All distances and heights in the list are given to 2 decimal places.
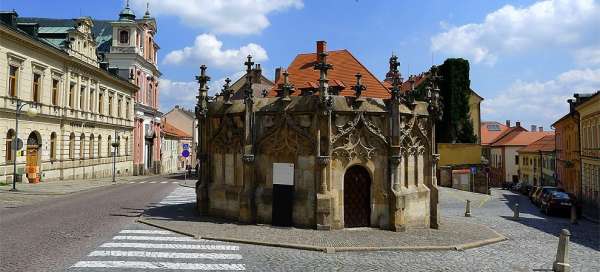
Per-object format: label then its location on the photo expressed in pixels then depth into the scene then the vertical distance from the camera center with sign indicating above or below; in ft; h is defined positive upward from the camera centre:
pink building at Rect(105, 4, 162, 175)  184.44 +35.28
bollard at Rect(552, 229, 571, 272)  36.81 -8.21
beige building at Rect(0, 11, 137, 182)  103.91 +14.14
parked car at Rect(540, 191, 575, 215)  89.15 -9.59
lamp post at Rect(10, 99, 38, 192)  90.00 +8.11
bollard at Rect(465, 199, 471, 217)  74.64 -9.18
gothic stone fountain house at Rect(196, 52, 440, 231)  50.93 -0.54
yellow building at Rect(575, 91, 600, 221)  115.28 +1.01
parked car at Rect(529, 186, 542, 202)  120.61 -10.24
